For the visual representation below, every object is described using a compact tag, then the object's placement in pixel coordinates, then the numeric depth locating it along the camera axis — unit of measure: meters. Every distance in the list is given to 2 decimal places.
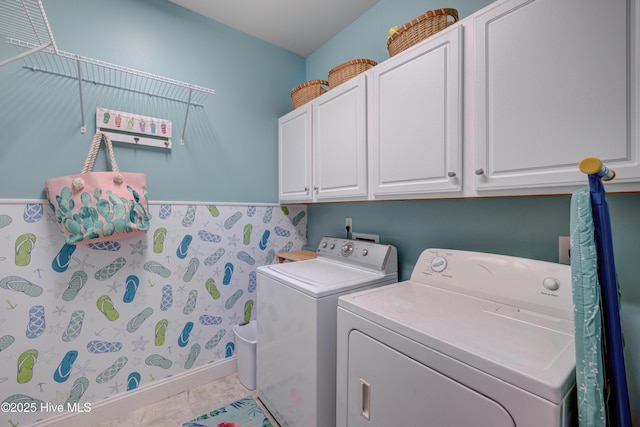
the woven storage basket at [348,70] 1.63
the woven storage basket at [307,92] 1.95
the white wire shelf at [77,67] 1.35
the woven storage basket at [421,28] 1.25
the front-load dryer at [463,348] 0.67
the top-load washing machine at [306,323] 1.32
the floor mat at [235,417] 1.65
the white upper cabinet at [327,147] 1.58
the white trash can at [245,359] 1.97
